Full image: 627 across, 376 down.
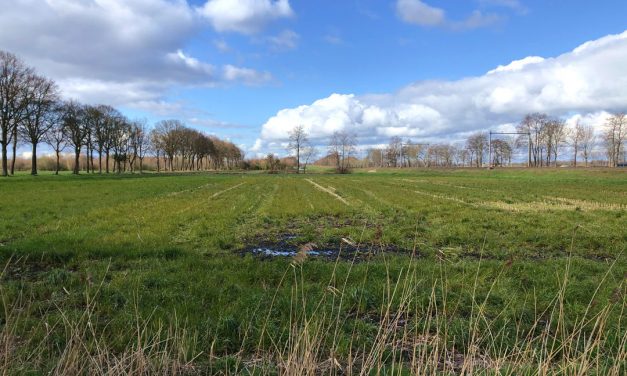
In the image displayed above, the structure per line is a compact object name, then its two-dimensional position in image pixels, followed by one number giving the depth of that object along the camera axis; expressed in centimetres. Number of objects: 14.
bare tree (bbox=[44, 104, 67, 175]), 6756
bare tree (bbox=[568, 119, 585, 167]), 10438
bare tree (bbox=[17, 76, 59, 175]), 6122
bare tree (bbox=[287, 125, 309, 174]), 12564
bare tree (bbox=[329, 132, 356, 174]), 13345
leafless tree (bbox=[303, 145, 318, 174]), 12507
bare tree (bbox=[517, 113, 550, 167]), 10231
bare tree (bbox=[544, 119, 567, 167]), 10106
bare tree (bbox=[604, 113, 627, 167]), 9189
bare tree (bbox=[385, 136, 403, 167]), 14681
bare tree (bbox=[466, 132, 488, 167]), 12281
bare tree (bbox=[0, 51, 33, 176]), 5694
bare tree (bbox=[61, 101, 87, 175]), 7603
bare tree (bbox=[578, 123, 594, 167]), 10456
